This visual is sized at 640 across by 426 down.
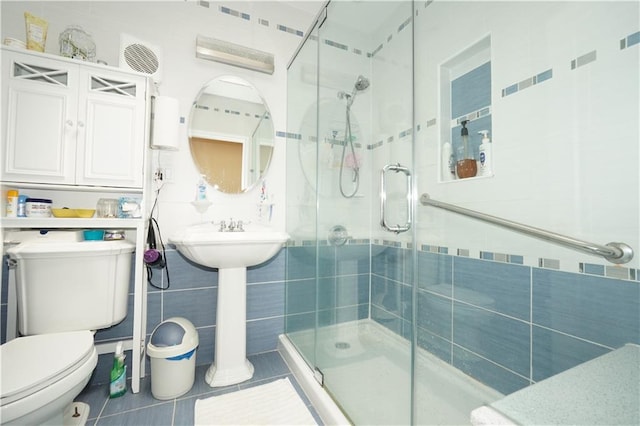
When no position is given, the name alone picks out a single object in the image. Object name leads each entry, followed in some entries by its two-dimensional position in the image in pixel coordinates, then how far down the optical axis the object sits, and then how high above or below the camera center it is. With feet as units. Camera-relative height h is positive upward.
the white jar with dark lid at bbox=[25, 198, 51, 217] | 4.22 +0.09
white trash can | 4.65 -2.34
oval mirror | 5.96 +1.76
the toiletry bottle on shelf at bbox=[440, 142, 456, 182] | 4.37 +0.86
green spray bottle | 4.67 -2.64
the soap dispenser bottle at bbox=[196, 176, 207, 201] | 5.70 +0.47
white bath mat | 4.21 -2.97
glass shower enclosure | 3.13 +0.31
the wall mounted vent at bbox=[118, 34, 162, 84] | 4.91 +2.76
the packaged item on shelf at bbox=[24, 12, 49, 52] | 4.37 +2.77
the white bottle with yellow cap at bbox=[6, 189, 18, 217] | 4.17 +0.12
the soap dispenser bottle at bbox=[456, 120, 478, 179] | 4.44 +0.92
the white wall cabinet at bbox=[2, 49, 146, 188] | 4.12 +1.39
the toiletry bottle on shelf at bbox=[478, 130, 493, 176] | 4.31 +0.98
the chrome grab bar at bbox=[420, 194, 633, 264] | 2.92 -0.18
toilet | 2.94 -1.55
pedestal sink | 4.74 -1.18
